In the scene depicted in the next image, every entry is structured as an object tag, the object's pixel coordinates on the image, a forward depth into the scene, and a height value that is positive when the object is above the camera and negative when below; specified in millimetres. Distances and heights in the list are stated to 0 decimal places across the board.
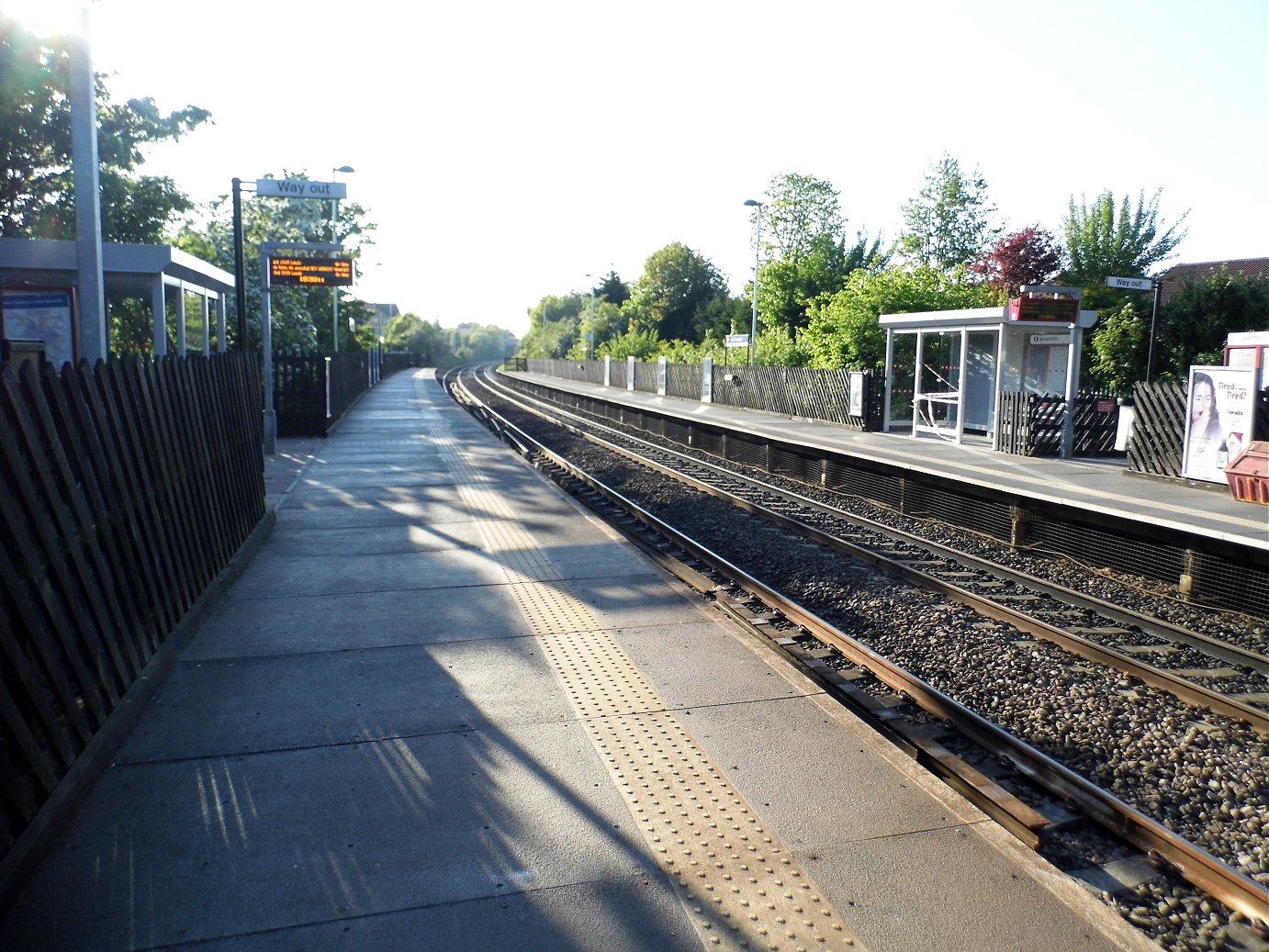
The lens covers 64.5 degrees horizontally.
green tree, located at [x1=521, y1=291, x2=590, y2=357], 108875 +4437
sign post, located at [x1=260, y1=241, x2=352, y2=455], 19156 +1291
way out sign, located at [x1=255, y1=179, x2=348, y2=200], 14953 +2570
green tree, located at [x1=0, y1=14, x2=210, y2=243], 26297 +5844
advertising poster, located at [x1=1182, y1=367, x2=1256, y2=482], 12477 -481
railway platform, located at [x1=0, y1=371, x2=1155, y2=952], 3422 -1860
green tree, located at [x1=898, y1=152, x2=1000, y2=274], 60719 +9254
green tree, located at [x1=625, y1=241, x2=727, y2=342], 78188 +6106
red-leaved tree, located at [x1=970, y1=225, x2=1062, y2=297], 42906 +5064
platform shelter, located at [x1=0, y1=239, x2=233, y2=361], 11914 +1109
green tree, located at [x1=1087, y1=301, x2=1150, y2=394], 26266 +837
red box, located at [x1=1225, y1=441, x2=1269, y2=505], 11258 -1046
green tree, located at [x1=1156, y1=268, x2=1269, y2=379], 25453 +1626
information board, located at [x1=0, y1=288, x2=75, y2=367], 11352 +392
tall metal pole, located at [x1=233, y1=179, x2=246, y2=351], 15499 +1453
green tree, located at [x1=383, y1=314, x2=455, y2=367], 113188 +2953
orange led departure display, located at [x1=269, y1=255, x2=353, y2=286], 19906 +1744
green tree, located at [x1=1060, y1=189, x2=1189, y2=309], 39344 +5327
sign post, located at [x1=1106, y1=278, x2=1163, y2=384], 16123 +1517
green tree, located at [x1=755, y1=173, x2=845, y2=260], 65625 +10405
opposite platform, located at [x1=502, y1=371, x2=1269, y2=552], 9797 -1352
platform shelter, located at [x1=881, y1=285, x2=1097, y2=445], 18203 +436
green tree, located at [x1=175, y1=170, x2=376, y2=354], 33750 +3873
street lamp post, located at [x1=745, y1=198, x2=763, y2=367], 35653 +4279
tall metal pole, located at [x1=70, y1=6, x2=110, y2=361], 7809 +1314
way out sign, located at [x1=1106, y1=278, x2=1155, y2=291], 16047 +1540
